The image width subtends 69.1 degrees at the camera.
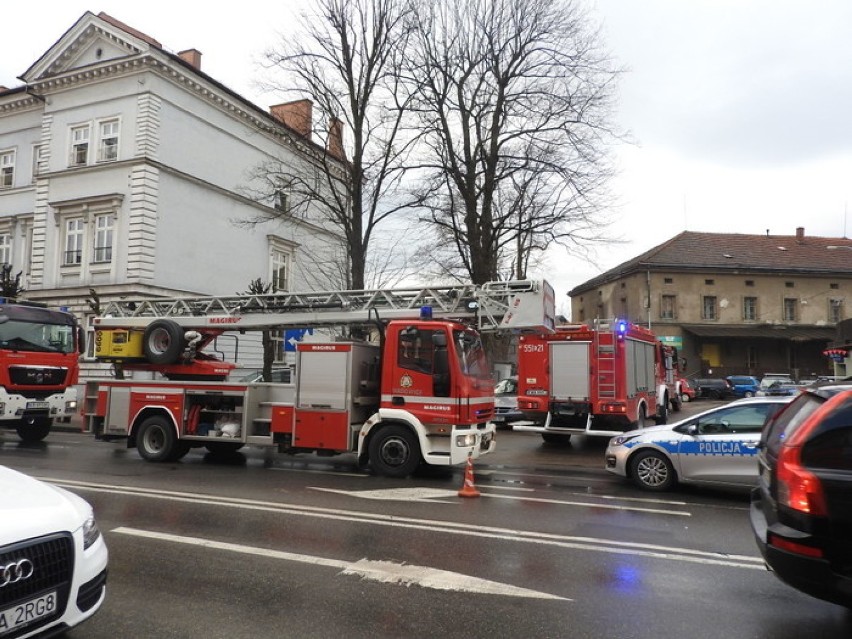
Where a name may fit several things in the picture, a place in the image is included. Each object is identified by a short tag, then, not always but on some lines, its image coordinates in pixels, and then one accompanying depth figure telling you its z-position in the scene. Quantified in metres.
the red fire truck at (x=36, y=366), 14.54
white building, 26.23
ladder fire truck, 10.19
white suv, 3.07
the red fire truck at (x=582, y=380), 14.70
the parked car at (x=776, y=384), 30.28
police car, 8.70
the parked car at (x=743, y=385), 36.28
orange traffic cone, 8.87
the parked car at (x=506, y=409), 20.12
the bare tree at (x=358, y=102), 20.81
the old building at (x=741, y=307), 44.34
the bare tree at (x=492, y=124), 21.27
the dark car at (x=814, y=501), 3.74
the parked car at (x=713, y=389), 36.97
